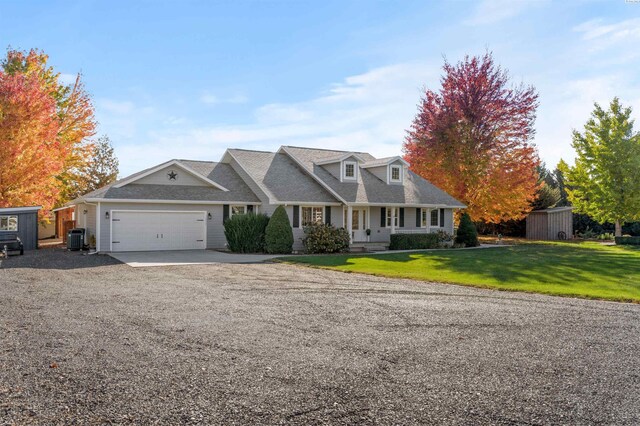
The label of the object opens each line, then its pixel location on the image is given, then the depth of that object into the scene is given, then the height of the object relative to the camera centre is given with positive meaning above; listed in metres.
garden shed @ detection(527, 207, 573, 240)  37.28 +0.02
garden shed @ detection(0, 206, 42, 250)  24.78 +0.02
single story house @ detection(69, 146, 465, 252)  24.51 +1.29
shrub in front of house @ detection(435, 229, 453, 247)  29.38 -0.83
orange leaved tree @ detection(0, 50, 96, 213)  24.48 +4.34
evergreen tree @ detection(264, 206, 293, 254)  24.08 -0.49
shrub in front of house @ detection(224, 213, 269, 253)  24.45 -0.45
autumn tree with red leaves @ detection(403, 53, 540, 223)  31.97 +5.72
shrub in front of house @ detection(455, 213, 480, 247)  29.84 -0.59
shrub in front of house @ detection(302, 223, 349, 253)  24.59 -0.74
